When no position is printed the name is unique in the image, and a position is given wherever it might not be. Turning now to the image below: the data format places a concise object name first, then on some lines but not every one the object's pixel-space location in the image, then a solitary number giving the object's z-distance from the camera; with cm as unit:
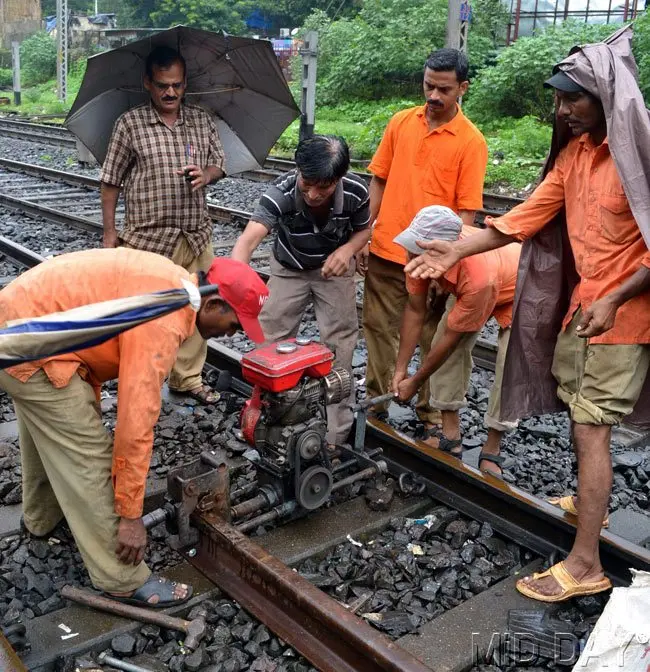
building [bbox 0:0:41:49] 6544
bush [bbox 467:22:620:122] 2123
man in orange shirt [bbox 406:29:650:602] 322
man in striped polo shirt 414
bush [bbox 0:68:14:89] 4700
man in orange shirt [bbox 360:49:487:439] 471
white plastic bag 264
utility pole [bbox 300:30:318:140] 1656
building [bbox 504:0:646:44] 2777
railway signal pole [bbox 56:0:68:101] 3222
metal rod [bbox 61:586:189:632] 318
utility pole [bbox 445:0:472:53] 1348
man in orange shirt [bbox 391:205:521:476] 403
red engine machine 366
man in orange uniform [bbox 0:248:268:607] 295
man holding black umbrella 504
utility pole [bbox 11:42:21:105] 3506
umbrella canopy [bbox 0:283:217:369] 261
